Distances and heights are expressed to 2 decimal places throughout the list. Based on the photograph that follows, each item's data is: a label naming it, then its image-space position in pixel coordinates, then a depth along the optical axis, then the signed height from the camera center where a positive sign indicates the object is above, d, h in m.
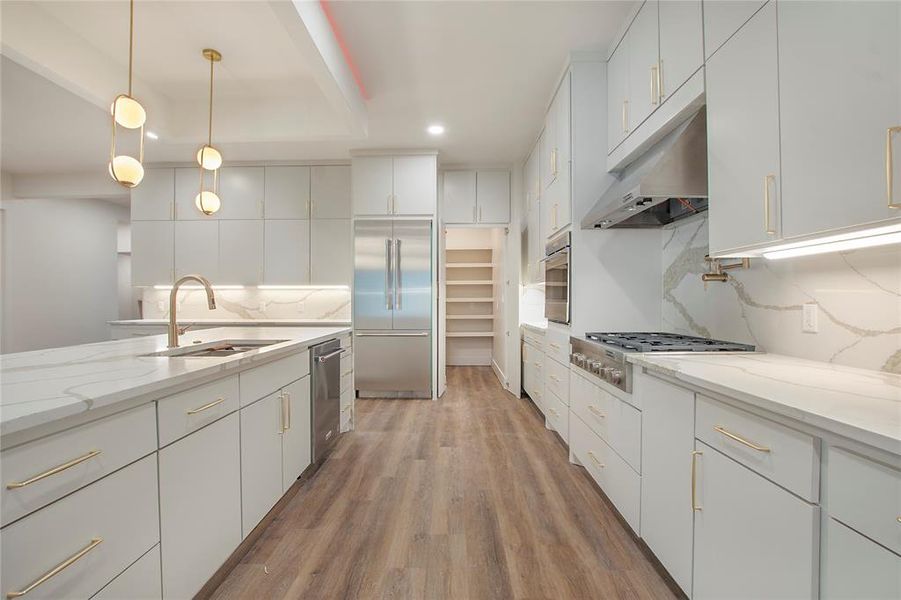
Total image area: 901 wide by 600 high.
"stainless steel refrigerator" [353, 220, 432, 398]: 4.14 -0.06
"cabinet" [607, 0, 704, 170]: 1.64 +1.18
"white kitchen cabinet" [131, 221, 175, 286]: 4.41 +0.61
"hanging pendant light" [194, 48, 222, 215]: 2.55 +0.97
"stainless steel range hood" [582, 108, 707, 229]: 1.69 +0.60
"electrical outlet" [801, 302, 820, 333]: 1.44 -0.07
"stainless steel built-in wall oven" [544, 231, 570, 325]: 2.64 +0.17
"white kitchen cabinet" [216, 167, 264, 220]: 4.36 +1.30
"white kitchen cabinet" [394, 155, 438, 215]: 4.14 +1.33
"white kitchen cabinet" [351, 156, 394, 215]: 4.14 +1.33
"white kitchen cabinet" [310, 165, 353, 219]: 4.35 +1.30
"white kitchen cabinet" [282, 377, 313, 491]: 2.07 -0.81
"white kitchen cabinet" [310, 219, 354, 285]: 4.36 +0.58
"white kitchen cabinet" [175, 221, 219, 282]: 4.40 +0.63
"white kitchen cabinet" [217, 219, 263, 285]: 4.39 +0.58
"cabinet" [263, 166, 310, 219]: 4.36 +1.29
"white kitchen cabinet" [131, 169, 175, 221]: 4.40 +1.23
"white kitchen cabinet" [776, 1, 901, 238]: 0.89 +0.52
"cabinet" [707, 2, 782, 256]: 1.22 +0.60
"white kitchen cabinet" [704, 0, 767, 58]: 1.32 +1.08
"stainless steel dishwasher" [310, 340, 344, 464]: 2.47 -0.70
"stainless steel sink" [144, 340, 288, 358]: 1.81 -0.28
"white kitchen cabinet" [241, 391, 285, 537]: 1.65 -0.77
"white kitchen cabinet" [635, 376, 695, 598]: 1.30 -0.68
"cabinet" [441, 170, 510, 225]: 4.59 +1.31
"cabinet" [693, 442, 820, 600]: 0.85 -0.64
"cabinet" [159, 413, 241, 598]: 1.18 -0.75
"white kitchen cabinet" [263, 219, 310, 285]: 4.38 +0.60
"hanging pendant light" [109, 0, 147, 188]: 1.82 +0.90
